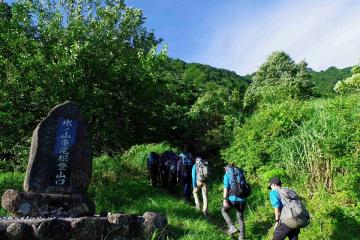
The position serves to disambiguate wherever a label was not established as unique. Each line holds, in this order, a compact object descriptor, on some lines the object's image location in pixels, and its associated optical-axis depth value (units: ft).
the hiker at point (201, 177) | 36.04
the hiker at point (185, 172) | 41.88
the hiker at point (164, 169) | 47.77
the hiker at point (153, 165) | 47.73
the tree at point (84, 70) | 50.01
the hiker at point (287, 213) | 22.21
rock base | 20.79
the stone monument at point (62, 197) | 21.71
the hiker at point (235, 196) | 28.24
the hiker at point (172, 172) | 46.83
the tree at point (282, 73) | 102.63
